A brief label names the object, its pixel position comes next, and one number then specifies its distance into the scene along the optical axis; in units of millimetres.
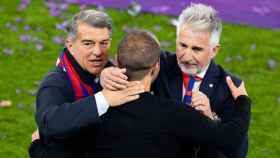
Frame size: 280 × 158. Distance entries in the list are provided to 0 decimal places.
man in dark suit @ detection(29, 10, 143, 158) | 10672
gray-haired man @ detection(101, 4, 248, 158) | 12312
